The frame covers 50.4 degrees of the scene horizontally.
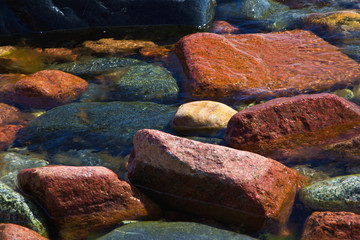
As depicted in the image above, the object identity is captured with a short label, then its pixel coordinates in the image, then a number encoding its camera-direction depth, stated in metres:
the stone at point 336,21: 7.12
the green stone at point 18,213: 3.12
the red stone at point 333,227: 2.77
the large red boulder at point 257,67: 5.25
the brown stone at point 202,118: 4.39
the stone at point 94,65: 6.45
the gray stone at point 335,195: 3.07
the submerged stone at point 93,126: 4.44
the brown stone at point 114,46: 7.18
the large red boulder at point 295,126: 3.97
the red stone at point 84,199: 3.20
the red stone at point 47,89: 5.57
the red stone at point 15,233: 2.72
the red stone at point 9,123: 4.67
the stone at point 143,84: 5.50
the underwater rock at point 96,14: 7.88
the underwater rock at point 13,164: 3.71
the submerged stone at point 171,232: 2.86
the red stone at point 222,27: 7.89
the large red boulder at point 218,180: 3.16
